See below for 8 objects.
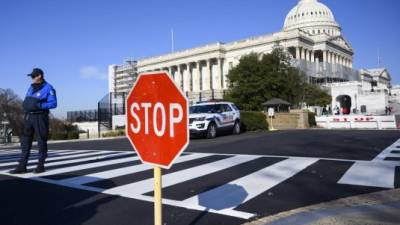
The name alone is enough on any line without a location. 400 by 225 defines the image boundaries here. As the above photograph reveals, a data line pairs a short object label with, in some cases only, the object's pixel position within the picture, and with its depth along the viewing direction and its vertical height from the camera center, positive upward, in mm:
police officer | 6930 +46
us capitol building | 84062 +14021
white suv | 17391 -261
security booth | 37562 +623
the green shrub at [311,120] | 32219 -765
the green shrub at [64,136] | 27828 -1388
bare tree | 40531 +1033
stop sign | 3031 -40
